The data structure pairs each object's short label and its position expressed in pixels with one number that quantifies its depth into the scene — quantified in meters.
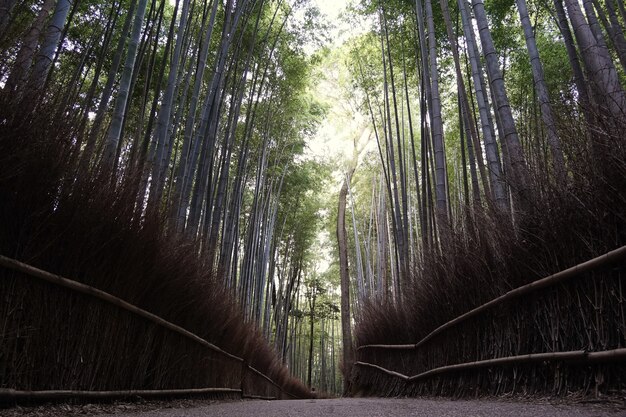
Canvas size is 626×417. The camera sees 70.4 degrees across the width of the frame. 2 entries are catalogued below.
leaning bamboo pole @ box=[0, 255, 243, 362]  1.52
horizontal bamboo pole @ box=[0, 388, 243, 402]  1.45
